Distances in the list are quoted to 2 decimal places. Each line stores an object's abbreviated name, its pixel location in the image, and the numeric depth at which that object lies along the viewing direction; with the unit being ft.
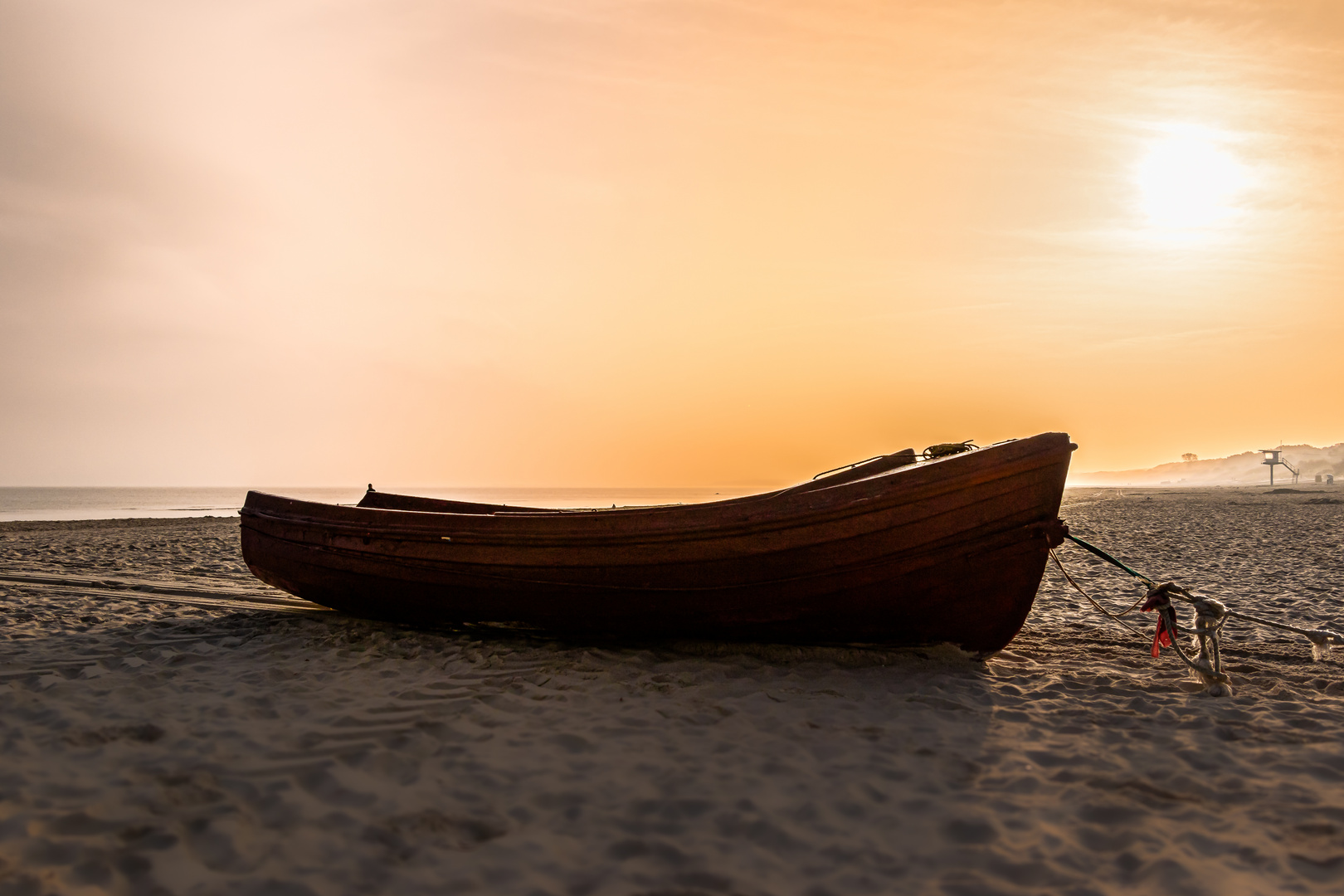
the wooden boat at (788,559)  18.11
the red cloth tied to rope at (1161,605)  17.90
